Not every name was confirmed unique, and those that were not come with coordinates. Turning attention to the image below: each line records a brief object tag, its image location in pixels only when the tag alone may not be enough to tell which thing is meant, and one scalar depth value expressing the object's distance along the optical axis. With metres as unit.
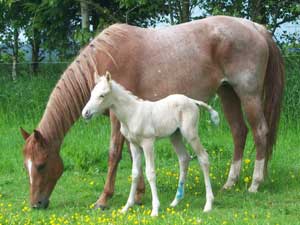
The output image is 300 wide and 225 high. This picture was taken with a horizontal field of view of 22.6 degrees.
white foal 6.62
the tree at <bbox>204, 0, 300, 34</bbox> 12.70
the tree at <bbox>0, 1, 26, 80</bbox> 13.68
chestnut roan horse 7.21
